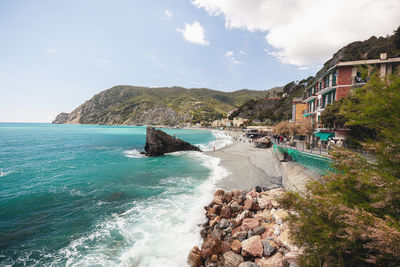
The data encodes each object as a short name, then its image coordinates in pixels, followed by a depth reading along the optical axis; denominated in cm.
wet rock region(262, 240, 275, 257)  772
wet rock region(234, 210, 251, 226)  1086
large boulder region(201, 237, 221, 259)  824
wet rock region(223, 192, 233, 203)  1421
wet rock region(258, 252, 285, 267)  709
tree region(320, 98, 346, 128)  1803
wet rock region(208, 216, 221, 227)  1119
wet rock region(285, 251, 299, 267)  663
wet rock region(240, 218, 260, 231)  998
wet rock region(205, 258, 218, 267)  768
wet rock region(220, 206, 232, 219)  1178
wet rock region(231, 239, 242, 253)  832
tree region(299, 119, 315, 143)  2289
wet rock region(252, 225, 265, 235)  932
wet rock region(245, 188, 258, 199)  1406
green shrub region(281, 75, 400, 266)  363
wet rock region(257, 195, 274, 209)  1247
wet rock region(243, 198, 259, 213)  1225
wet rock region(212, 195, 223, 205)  1374
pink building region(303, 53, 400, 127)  2013
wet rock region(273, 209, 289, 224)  1017
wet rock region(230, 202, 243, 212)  1232
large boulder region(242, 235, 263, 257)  789
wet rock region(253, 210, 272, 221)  1096
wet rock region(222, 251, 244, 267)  754
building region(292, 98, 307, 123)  4048
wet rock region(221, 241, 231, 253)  854
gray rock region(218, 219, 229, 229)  1062
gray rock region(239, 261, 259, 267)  712
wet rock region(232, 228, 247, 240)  926
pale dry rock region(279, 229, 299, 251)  755
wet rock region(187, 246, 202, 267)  804
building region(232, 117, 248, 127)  12302
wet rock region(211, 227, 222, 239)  962
